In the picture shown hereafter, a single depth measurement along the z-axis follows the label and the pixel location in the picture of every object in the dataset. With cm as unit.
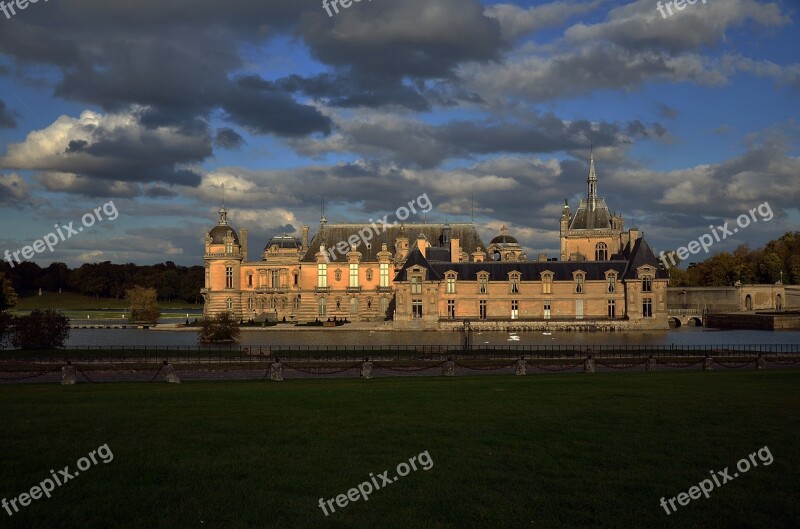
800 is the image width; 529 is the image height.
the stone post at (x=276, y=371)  2945
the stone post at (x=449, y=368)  3224
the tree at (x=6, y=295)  7688
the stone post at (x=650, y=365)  3291
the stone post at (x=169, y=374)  2861
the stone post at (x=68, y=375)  2825
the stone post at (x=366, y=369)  3056
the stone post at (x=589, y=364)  3234
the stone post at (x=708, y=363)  3334
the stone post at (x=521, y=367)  3155
